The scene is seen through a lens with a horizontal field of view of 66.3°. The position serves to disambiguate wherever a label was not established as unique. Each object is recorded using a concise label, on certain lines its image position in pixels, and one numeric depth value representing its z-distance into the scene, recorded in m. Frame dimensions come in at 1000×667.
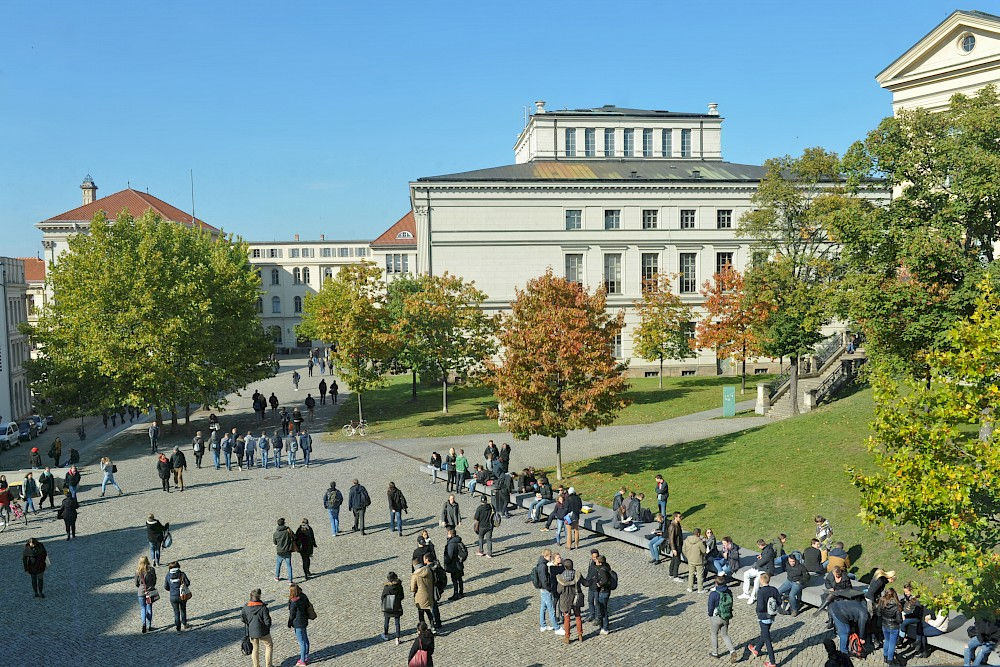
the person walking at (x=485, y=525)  18.78
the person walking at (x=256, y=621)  13.00
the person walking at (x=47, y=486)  25.55
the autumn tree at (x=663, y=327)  49.47
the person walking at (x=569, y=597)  14.12
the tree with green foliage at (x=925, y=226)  19.92
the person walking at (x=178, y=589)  15.12
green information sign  36.91
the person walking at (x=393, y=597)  14.07
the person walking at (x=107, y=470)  26.91
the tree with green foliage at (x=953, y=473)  11.32
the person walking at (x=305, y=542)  17.56
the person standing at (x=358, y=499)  21.06
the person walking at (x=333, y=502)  20.61
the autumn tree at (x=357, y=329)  39.59
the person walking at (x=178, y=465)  27.12
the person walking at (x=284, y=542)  17.21
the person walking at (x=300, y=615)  13.29
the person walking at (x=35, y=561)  17.22
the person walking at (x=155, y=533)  18.53
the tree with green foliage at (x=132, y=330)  37.25
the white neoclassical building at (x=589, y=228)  54.28
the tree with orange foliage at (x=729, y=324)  43.34
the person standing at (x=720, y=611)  13.26
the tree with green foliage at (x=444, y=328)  44.47
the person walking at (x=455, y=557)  16.31
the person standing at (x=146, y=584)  14.85
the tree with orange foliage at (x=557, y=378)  26.30
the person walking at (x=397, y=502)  20.88
